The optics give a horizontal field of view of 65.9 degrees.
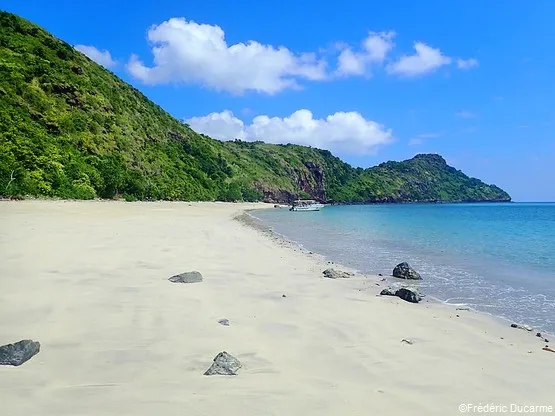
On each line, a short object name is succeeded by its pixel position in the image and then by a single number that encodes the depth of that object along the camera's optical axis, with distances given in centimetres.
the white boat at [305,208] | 10018
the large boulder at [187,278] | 1019
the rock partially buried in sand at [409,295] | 1005
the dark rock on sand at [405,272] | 1383
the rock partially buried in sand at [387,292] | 1052
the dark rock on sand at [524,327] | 825
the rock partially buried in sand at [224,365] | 494
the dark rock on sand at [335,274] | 1273
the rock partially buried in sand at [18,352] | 497
